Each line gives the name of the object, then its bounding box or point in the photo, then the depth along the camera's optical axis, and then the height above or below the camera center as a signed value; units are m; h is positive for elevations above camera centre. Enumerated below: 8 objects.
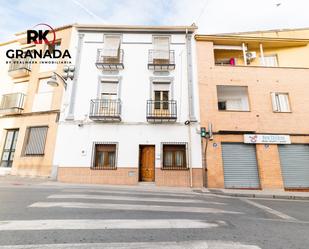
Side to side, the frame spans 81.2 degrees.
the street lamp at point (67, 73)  11.99 +6.18
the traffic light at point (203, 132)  10.88 +2.25
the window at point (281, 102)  11.65 +4.43
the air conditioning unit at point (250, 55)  12.77 +8.01
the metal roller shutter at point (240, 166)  10.52 +0.29
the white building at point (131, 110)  10.75 +3.67
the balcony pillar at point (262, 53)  12.80 +8.11
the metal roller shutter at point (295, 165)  10.51 +0.39
